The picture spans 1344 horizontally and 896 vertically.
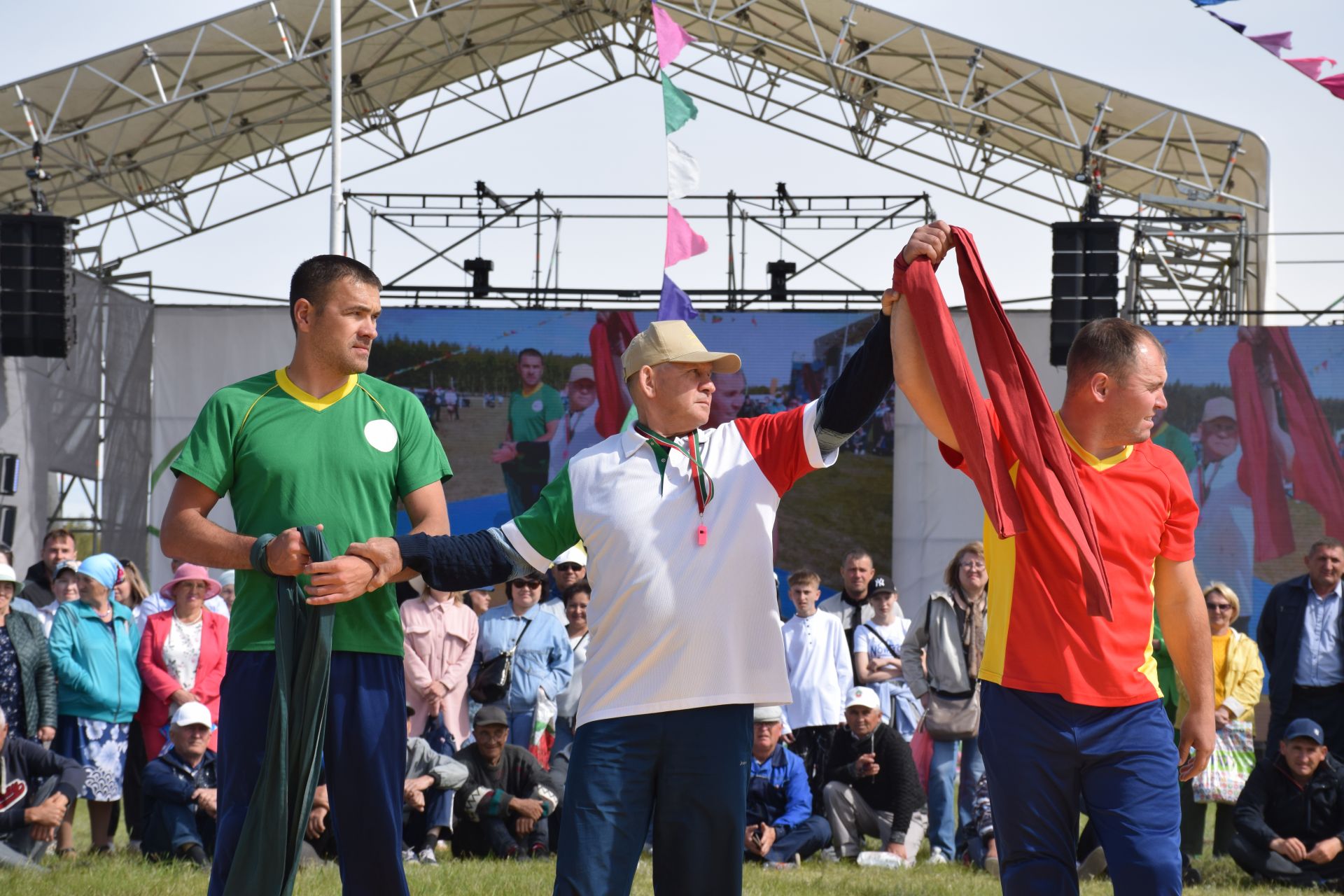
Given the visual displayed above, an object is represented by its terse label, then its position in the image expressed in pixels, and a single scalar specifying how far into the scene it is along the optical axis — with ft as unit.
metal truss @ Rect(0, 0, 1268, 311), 54.03
